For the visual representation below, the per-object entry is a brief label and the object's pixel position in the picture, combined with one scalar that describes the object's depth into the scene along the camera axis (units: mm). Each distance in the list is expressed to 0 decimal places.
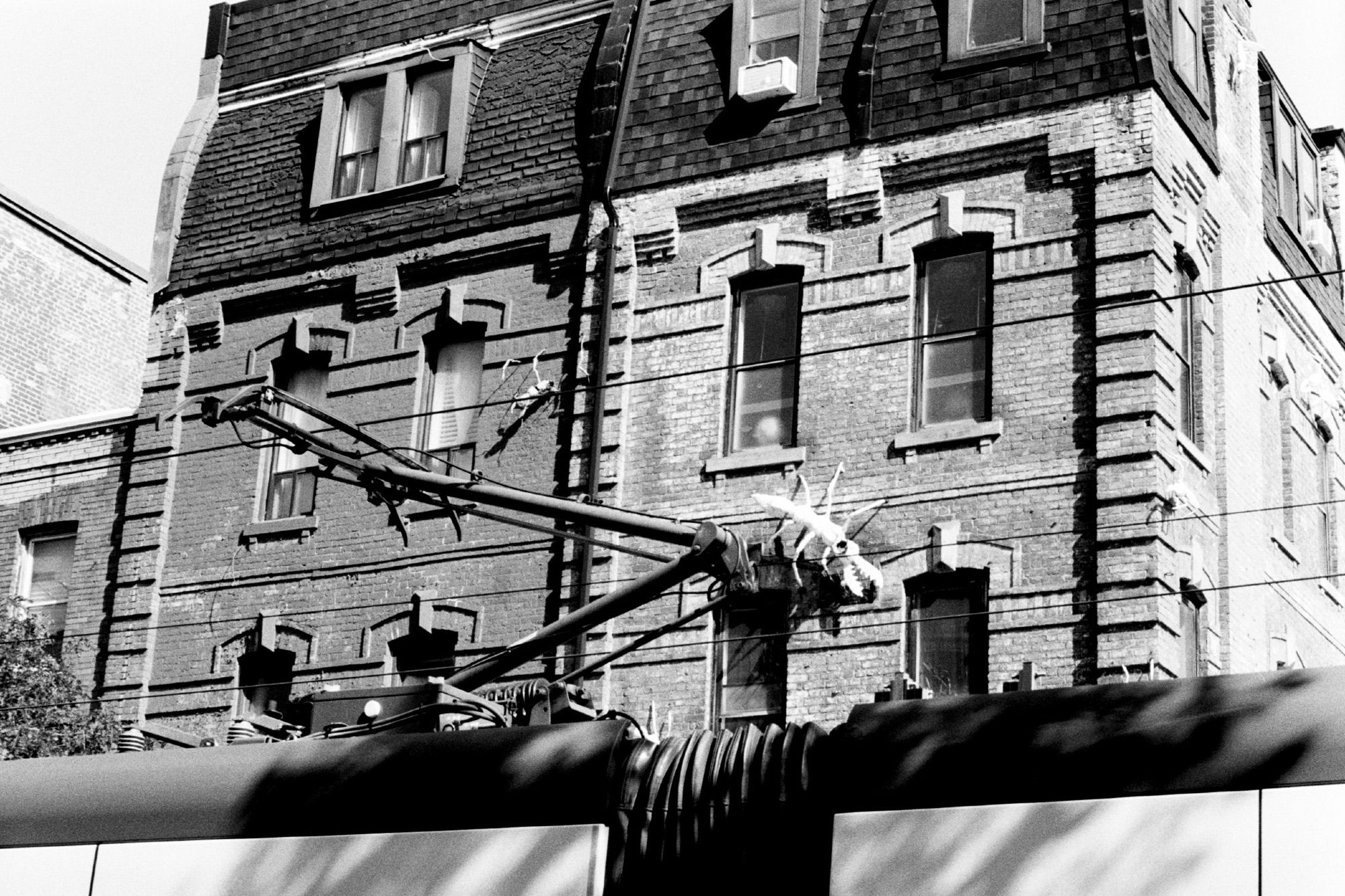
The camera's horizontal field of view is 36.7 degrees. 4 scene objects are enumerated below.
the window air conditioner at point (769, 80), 20656
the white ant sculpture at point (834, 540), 18750
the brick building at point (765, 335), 18609
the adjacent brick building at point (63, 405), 24109
